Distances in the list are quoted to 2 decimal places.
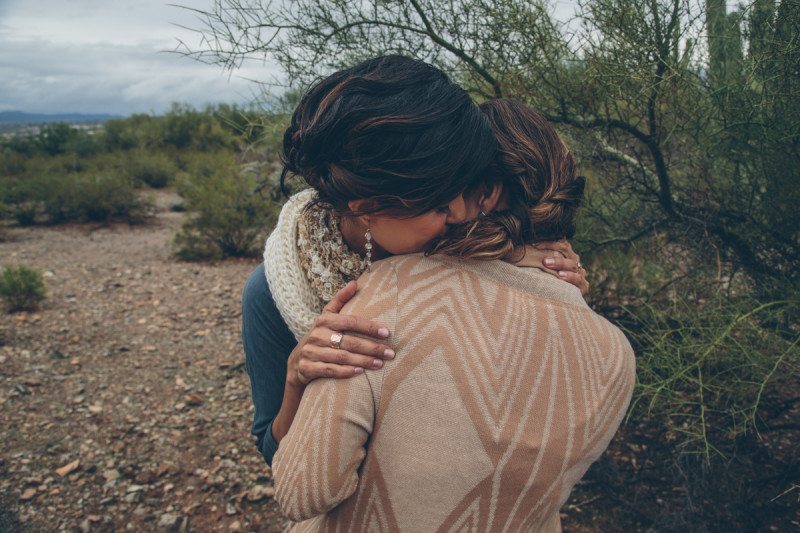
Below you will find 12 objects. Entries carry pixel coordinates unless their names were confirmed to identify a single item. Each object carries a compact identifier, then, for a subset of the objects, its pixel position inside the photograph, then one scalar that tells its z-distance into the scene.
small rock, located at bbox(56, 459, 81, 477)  3.17
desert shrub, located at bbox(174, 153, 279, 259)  7.61
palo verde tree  2.18
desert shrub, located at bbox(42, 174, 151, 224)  9.83
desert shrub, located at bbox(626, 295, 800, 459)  2.11
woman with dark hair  0.99
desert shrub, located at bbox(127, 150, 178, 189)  13.49
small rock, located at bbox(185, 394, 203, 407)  4.03
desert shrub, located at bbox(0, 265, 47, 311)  5.34
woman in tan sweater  0.96
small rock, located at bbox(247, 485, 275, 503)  3.07
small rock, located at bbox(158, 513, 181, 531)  2.85
